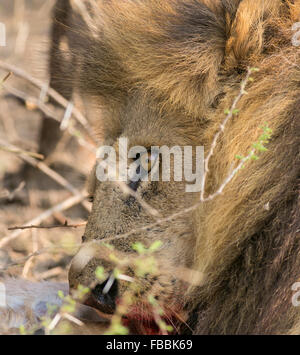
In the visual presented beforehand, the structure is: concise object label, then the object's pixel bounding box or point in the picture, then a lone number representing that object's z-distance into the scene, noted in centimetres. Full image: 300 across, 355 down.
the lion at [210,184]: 501
